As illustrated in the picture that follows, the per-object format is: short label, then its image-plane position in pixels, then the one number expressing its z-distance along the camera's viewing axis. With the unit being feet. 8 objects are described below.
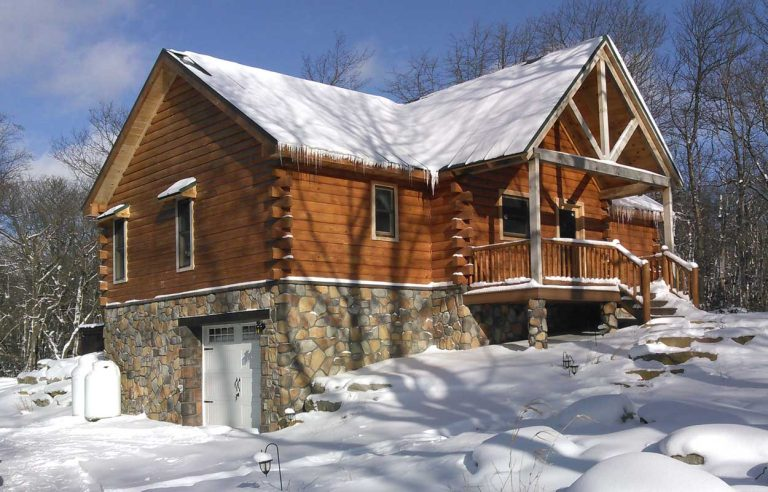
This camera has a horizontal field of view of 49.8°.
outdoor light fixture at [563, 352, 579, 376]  43.16
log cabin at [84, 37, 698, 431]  51.75
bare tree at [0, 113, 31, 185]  135.13
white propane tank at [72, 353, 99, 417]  64.03
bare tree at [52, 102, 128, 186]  134.10
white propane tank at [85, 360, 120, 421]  62.64
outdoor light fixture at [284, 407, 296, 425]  47.28
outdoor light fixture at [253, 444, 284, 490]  30.25
